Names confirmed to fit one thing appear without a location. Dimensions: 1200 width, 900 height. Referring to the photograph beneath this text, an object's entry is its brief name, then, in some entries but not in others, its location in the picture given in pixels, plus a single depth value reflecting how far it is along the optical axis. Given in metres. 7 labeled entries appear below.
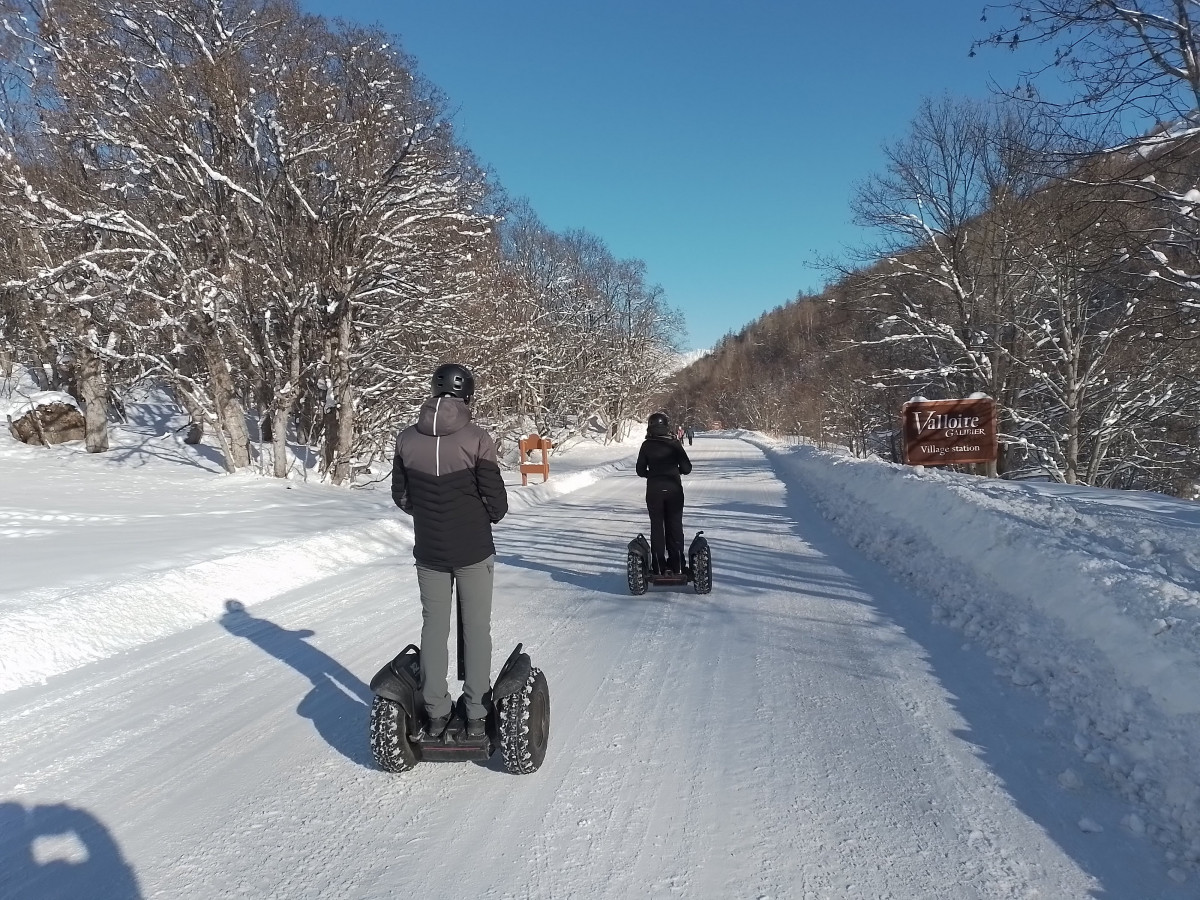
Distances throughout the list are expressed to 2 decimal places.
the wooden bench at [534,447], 20.39
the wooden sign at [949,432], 13.17
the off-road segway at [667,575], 6.96
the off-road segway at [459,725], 3.25
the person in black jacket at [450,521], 3.25
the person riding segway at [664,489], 7.12
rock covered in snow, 17.42
